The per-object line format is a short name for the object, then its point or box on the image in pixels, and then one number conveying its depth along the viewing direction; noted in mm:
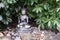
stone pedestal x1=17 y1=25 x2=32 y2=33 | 2273
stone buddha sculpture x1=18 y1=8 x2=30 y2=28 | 2279
